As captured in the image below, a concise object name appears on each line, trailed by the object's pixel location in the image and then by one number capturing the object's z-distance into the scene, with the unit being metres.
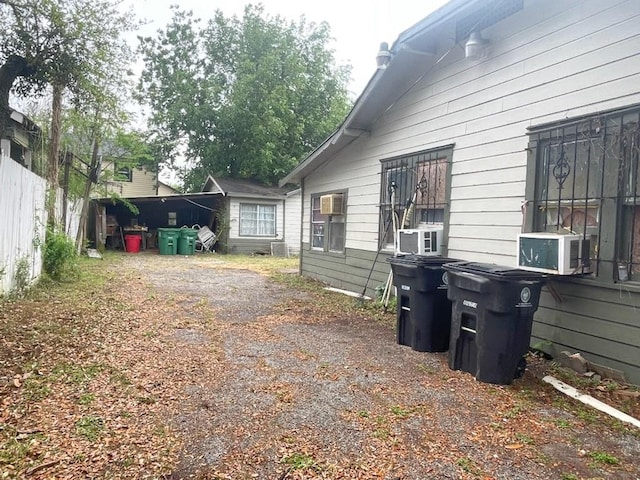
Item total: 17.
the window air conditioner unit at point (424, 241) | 5.81
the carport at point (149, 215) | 16.84
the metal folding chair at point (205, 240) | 17.67
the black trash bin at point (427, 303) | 4.54
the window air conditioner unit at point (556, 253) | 3.81
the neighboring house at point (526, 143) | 3.74
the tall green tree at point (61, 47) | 4.62
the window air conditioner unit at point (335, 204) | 8.65
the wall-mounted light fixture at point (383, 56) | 6.09
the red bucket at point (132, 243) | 16.88
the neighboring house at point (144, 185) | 26.55
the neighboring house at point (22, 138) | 7.36
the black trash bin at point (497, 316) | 3.52
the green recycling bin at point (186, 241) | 16.62
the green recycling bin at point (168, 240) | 16.36
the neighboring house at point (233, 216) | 17.45
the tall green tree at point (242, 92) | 21.92
